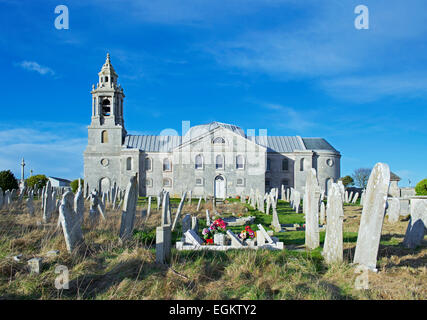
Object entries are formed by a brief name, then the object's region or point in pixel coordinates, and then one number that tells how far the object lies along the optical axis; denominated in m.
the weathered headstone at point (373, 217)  6.18
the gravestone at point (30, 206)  13.37
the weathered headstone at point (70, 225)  6.87
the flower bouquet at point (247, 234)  8.85
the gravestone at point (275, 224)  12.05
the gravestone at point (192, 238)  8.09
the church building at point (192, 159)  39.34
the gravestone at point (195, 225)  10.28
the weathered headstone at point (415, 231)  8.69
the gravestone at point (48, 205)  12.46
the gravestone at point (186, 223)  9.96
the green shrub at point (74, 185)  43.69
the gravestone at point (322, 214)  14.43
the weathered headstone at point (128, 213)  8.77
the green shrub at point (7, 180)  33.52
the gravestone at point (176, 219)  11.47
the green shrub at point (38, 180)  45.19
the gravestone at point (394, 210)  13.61
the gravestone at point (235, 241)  7.97
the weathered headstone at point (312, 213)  8.44
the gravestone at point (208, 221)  13.04
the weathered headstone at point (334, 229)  6.69
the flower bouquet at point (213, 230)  8.87
